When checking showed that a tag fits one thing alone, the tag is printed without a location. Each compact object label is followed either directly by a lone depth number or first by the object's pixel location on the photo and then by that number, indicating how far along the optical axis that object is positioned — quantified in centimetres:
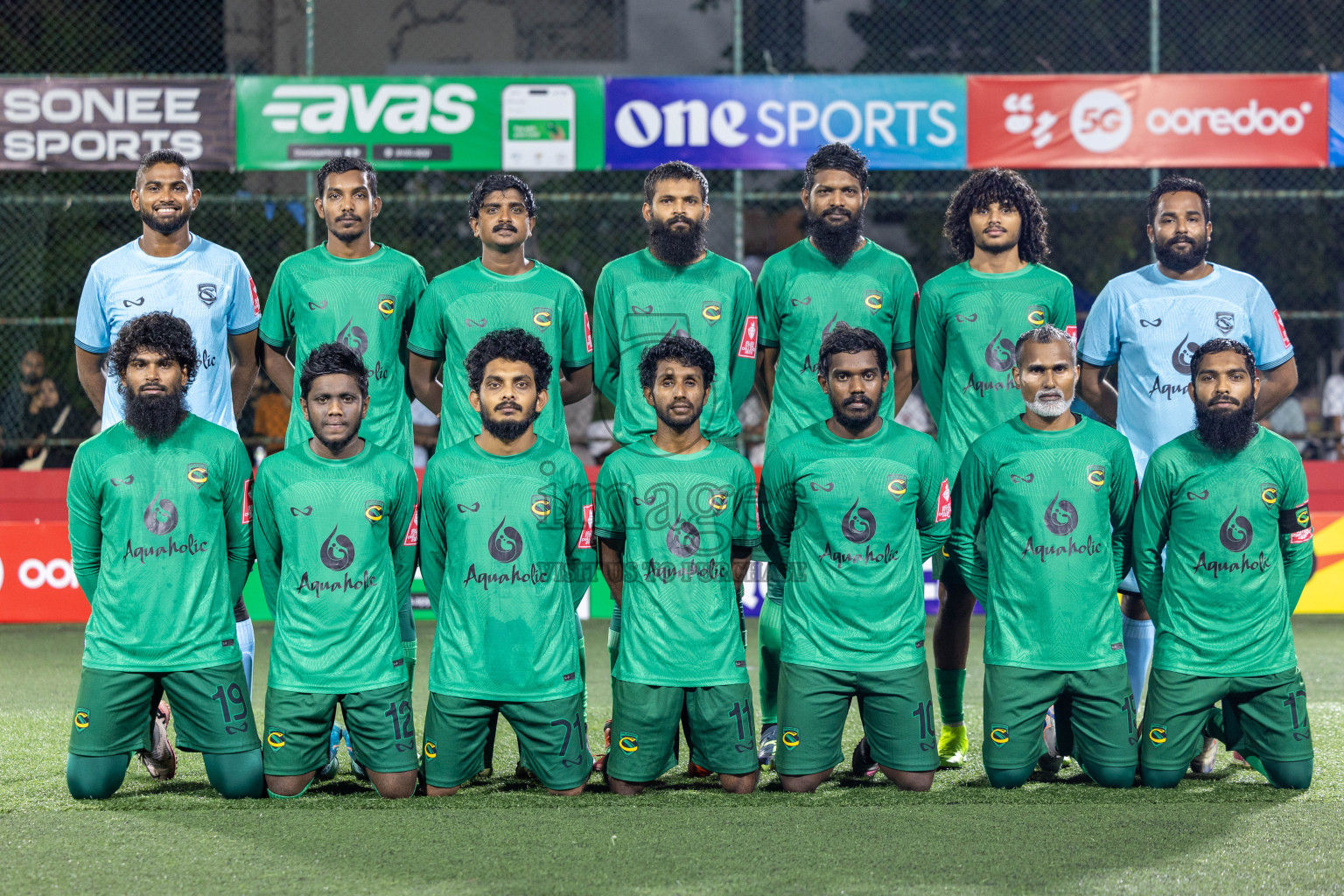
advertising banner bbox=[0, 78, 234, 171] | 1994
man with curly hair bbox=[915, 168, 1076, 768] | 979
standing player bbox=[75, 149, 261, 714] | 1005
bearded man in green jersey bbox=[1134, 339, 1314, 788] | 884
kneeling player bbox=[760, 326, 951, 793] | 878
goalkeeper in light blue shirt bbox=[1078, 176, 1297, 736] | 995
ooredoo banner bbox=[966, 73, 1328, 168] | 2009
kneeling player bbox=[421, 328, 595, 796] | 858
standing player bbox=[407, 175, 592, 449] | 972
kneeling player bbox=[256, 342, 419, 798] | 860
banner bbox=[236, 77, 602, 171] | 1995
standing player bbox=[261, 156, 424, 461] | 980
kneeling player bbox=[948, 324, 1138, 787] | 884
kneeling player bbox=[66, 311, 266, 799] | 863
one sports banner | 1995
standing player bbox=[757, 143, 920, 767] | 987
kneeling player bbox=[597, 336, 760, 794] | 869
